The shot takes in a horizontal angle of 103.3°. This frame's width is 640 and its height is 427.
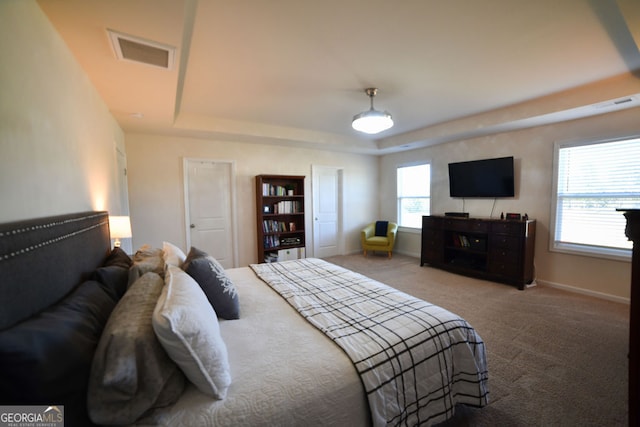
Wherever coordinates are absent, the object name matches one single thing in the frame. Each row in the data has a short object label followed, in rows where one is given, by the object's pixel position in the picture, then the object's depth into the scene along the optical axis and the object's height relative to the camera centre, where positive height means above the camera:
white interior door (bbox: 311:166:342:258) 5.53 -0.25
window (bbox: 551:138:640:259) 3.08 +0.02
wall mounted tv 4.05 +0.33
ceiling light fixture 2.90 +0.92
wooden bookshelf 4.70 -0.29
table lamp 2.43 -0.24
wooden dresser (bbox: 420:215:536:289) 3.66 -0.81
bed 0.79 -0.66
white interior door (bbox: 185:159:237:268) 4.31 -0.11
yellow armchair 5.40 -0.89
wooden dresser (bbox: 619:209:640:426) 1.00 -0.51
